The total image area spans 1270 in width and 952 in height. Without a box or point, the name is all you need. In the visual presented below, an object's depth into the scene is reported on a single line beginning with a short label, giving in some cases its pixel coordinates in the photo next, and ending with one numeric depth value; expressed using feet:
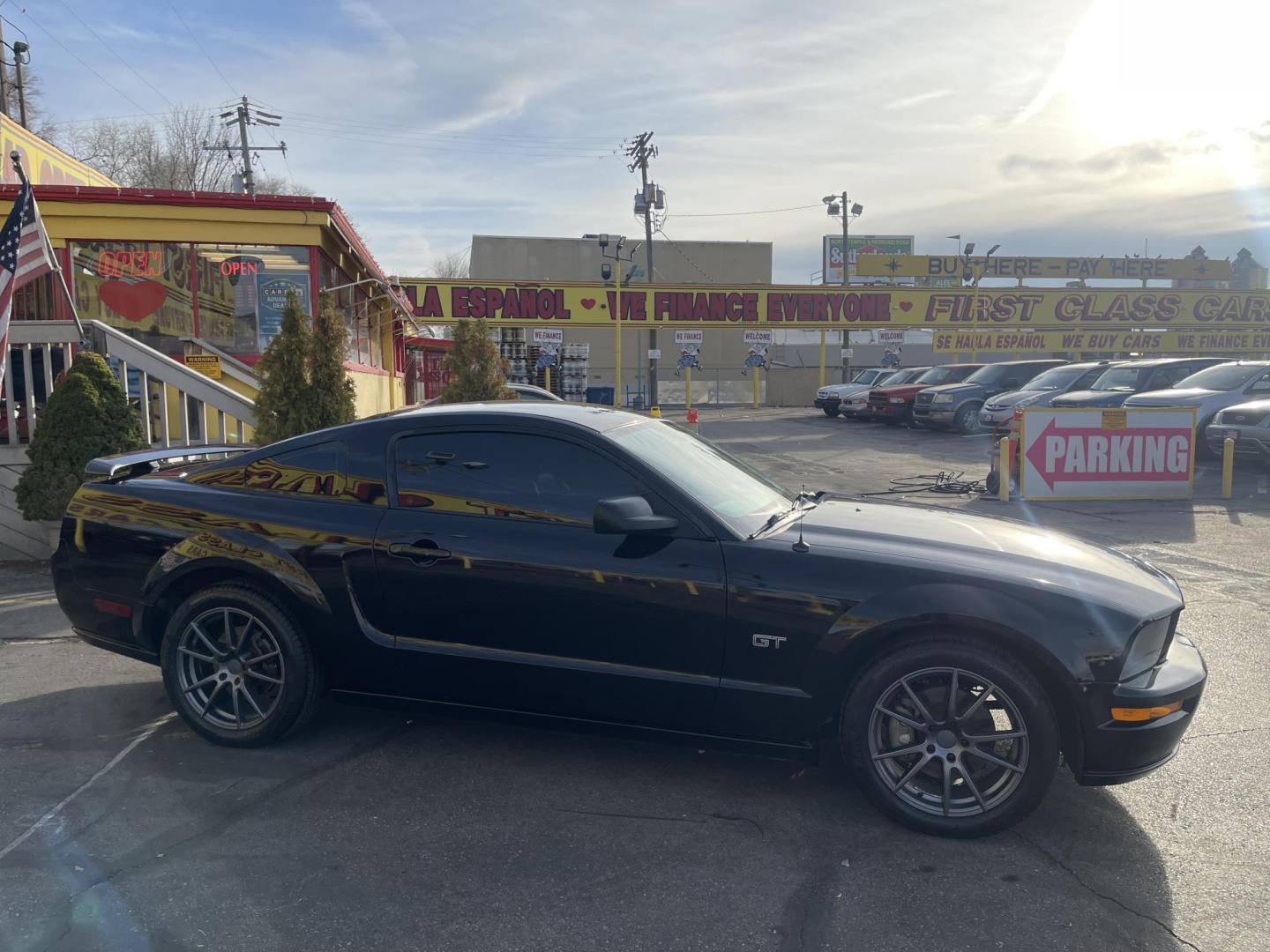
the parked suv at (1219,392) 48.52
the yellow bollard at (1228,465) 39.11
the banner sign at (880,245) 278.67
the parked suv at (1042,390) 63.26
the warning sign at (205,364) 37.45
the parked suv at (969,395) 71.97
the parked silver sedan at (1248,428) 43.19
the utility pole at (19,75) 108.75
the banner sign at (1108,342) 119.96
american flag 25.23
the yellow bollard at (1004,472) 37.86
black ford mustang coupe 11.40
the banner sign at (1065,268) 178.09
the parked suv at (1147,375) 58.95
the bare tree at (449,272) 265.62
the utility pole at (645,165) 134.92
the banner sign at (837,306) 101.86
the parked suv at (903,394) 79.77
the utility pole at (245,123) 158.02
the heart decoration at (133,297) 42.11
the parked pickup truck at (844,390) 94.73
